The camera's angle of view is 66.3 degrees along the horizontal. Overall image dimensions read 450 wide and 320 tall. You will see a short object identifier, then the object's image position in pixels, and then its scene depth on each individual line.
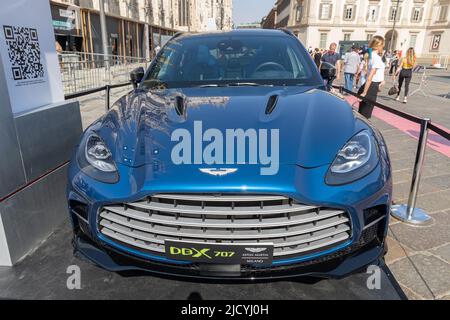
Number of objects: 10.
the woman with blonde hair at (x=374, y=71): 6.88
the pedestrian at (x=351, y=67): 10.36
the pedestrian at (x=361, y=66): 10.57
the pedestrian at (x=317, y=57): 15.07
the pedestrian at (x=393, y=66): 19.41
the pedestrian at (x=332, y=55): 11.49
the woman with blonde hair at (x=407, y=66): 10.27
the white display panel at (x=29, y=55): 2.38
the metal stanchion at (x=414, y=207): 2.86
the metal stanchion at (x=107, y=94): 3.92
